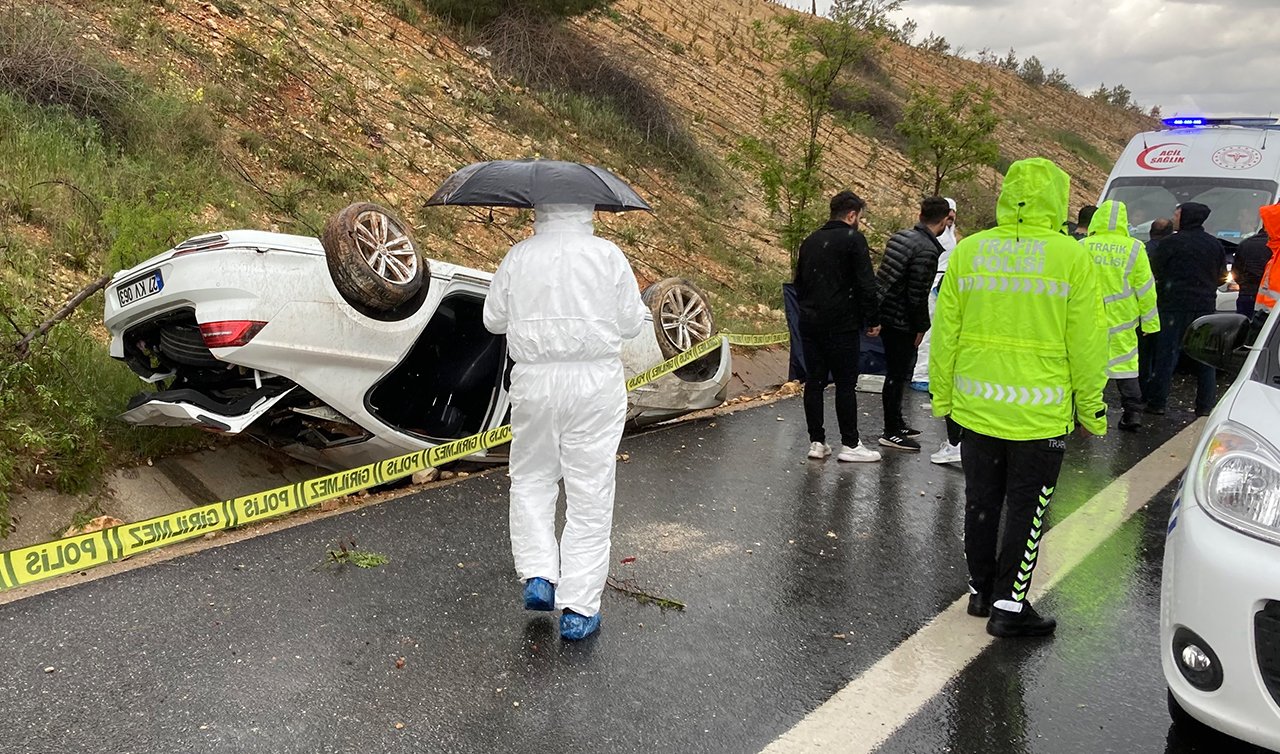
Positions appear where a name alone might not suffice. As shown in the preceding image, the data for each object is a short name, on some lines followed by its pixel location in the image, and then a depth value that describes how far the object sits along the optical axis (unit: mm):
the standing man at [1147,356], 8594
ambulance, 10977
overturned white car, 4688
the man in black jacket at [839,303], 6336
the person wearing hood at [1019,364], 3713
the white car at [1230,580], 2600
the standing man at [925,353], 8229
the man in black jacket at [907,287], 6691
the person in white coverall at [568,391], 3668
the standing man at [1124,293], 7410
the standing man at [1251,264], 8602
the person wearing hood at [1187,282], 8102
